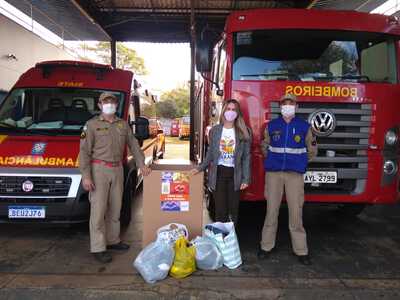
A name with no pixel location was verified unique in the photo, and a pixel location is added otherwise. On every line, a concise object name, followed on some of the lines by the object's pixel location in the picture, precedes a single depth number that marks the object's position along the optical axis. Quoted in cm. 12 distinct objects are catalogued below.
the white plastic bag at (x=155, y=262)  450
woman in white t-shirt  524
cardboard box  521
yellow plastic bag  459
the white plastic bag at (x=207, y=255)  479
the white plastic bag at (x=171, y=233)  468
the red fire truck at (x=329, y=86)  546
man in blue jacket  502
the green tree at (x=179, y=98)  5656
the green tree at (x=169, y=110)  5549
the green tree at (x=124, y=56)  3925
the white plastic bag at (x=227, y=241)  492
